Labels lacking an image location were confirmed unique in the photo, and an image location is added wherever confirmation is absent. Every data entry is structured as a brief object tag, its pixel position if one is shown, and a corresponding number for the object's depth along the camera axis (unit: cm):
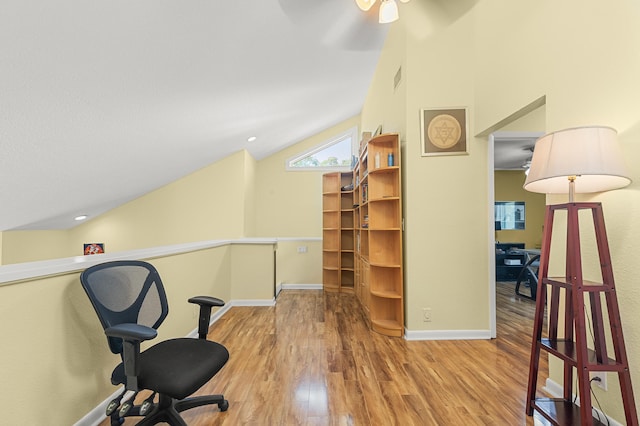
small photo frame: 493
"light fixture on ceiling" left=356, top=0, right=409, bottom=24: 215
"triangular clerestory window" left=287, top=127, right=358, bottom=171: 632
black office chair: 136
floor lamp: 140
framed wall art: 305
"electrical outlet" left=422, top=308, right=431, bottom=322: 302
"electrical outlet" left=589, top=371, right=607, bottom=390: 161
